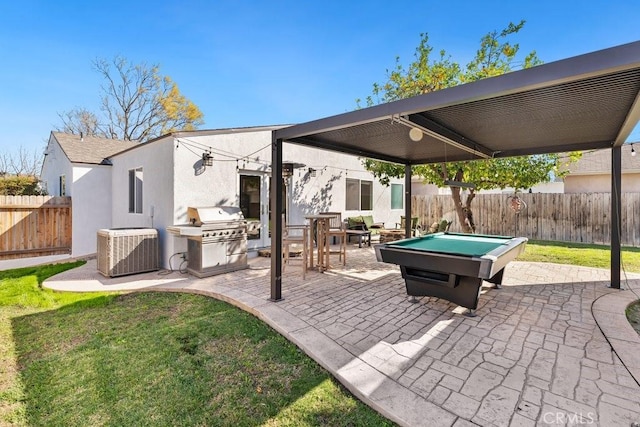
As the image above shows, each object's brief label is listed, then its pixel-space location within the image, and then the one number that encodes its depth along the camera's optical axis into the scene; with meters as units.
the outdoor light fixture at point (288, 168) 8.16
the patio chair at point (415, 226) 11.67
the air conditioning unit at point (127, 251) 6.29
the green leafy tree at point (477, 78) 7.76
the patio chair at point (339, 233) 6.74
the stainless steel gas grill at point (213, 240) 6.25
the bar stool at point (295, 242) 6.07
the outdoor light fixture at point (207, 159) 7.14
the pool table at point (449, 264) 3.72
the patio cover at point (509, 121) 2.54
